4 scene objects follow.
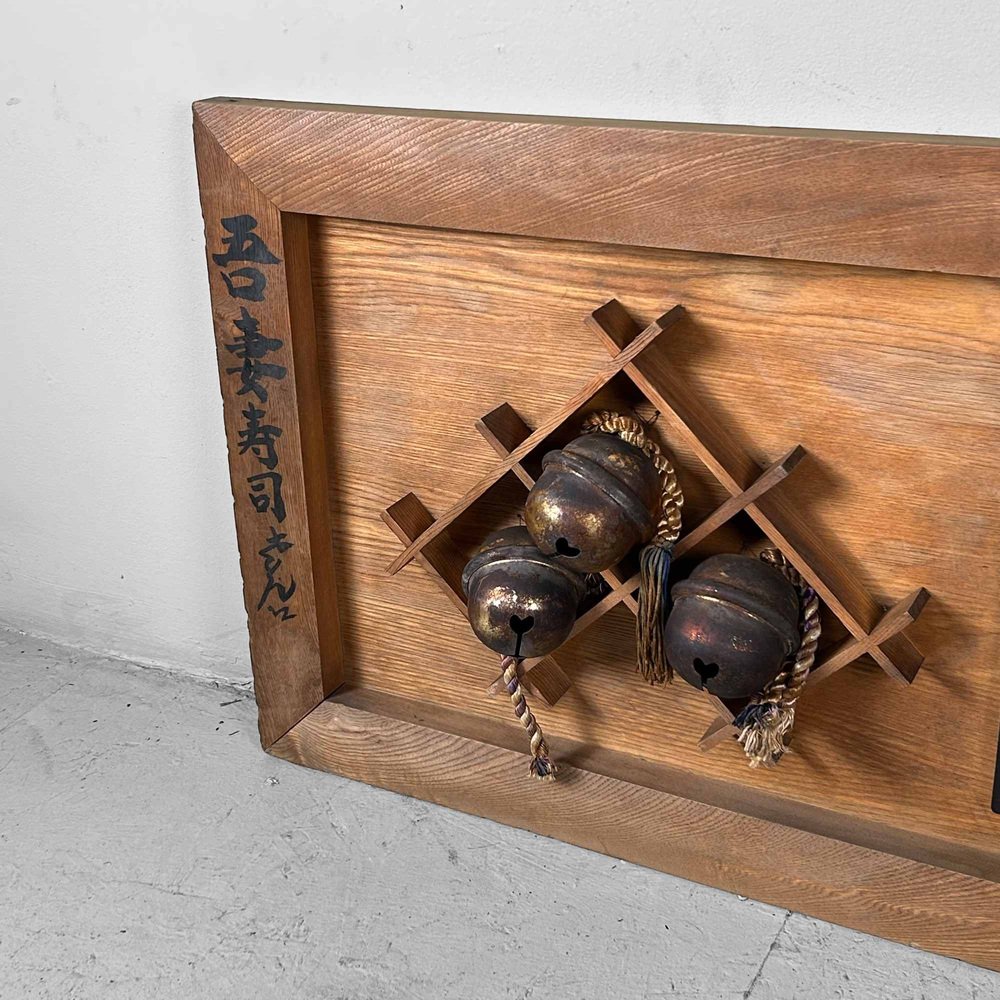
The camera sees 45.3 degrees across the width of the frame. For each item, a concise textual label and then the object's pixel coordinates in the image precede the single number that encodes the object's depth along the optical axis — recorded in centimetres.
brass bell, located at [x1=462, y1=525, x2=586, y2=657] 86
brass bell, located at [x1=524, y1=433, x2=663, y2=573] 82
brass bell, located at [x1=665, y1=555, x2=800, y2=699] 80
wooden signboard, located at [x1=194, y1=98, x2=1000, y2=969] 78
